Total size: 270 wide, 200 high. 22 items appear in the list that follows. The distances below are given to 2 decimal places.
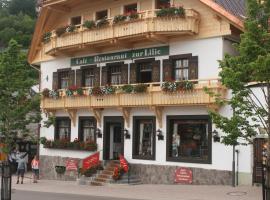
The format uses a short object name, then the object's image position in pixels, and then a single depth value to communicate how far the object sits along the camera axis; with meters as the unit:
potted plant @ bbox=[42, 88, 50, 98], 31.45
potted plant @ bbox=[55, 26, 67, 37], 29.59
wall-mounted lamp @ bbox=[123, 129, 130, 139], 27.50
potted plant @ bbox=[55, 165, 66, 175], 31.34
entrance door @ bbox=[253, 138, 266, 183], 21.81
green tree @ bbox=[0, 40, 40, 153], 20.80
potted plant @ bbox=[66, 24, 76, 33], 29.05
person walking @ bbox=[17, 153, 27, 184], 28.33
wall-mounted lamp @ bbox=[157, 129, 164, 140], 25.77
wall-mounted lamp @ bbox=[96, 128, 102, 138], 29.12
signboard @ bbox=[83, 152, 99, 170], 27.50
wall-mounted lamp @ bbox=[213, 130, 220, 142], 23.42
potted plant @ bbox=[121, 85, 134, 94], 25.88
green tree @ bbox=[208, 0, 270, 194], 12.88
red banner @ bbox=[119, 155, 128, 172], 26.14
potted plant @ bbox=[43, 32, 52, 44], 31.34
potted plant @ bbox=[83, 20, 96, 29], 27.67
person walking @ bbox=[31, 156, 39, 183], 29.05
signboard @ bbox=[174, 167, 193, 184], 24.34
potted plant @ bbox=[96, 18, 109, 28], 27.08
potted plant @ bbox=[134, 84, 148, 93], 25.34
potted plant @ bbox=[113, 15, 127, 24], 26.09
